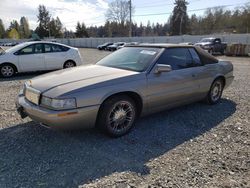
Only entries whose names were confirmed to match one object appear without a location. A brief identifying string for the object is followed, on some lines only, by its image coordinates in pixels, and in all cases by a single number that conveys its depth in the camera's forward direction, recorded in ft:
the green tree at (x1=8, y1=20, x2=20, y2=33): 360.69
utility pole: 146.10
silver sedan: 11.65
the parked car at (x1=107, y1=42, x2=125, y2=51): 122.01
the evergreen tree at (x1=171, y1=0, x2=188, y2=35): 236.02
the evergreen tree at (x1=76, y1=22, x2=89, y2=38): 277.85
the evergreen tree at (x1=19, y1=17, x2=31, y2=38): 344.28
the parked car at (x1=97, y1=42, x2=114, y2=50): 132.26
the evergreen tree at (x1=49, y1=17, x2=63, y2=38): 283.38
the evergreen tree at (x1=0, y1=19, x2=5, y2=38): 324.19
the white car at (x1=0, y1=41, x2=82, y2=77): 32.09
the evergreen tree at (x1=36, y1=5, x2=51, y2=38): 280.10
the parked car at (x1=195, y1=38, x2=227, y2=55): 80.21
